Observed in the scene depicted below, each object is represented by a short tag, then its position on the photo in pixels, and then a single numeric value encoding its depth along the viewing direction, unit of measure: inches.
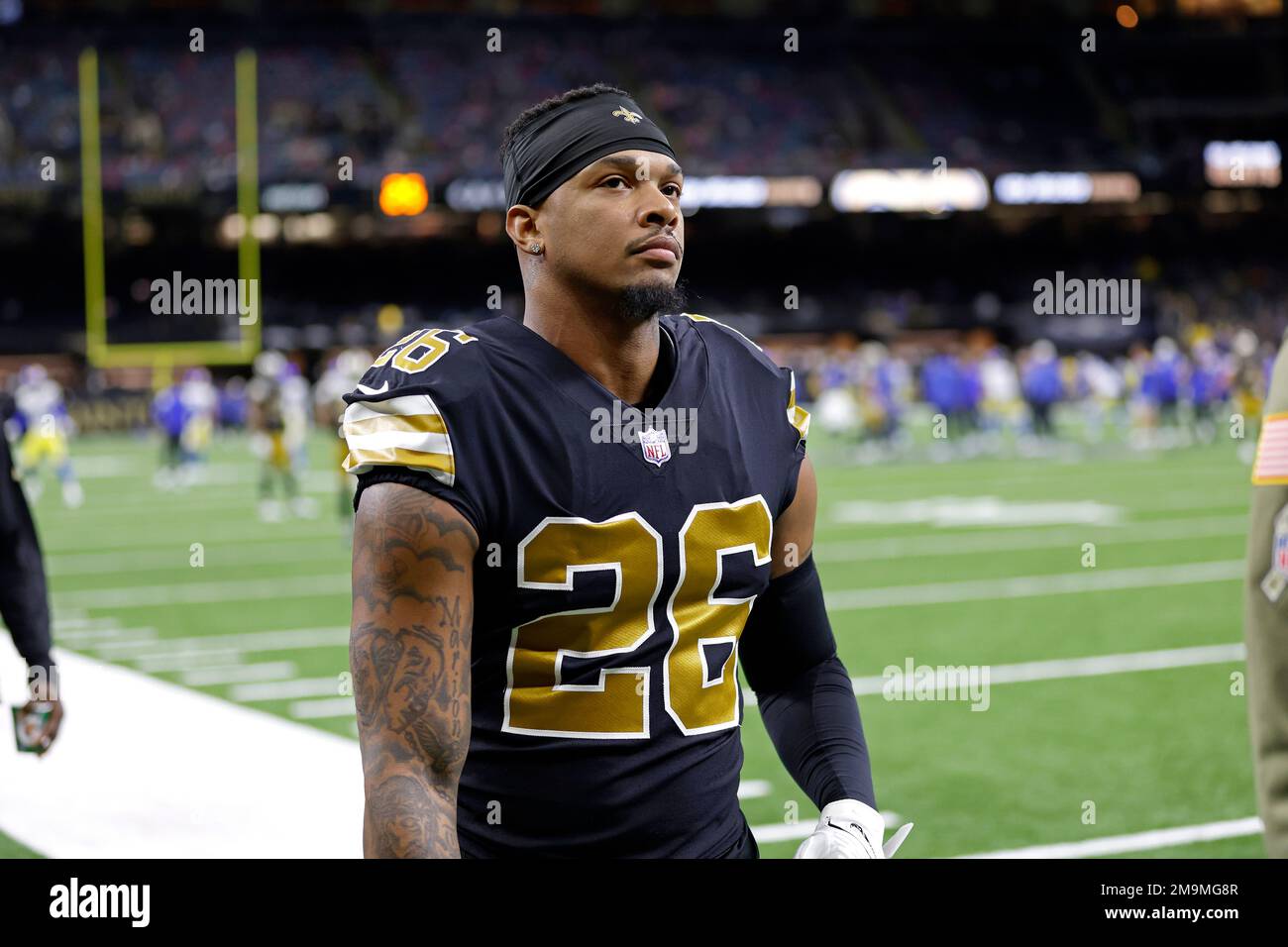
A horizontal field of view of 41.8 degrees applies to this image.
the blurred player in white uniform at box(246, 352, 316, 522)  663.8
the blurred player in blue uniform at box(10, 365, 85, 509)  754.2
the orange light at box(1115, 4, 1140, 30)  1738.4
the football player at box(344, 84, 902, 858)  86.0
